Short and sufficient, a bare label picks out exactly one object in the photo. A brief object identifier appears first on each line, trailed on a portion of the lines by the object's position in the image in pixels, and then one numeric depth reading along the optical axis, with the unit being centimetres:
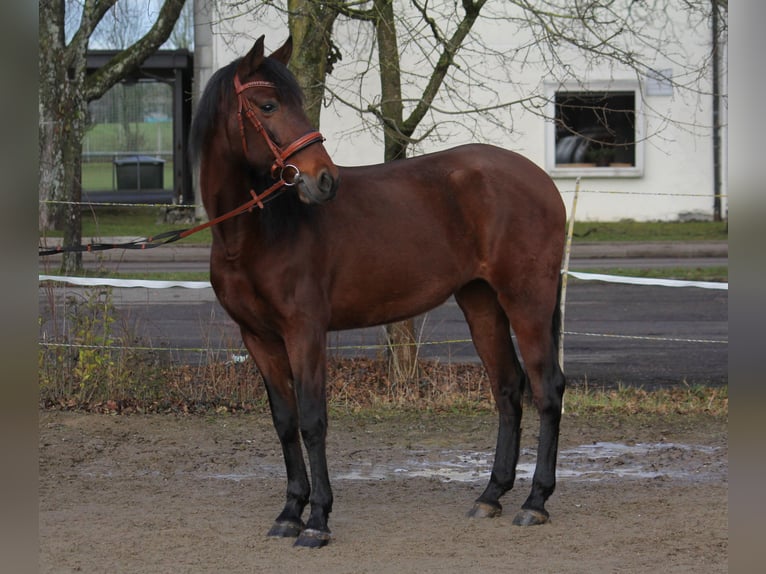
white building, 4447
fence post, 1488
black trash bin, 7018
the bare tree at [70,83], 2662
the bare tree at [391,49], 1636
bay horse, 986
